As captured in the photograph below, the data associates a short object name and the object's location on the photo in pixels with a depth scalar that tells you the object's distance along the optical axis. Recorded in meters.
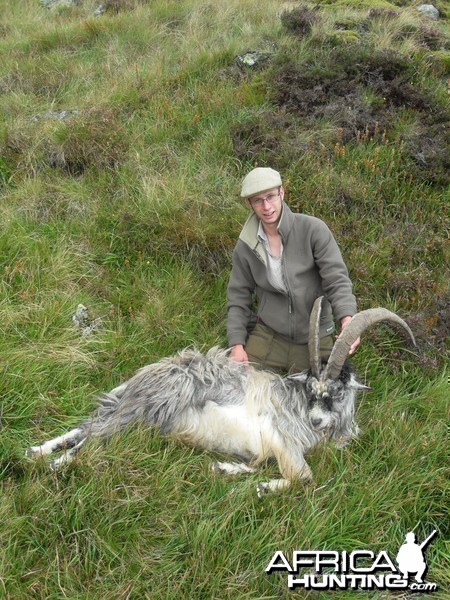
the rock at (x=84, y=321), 4.72
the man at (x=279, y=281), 4.26
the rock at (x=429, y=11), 10.28
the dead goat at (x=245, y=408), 3.80
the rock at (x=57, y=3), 11.76
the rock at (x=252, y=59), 7.90
